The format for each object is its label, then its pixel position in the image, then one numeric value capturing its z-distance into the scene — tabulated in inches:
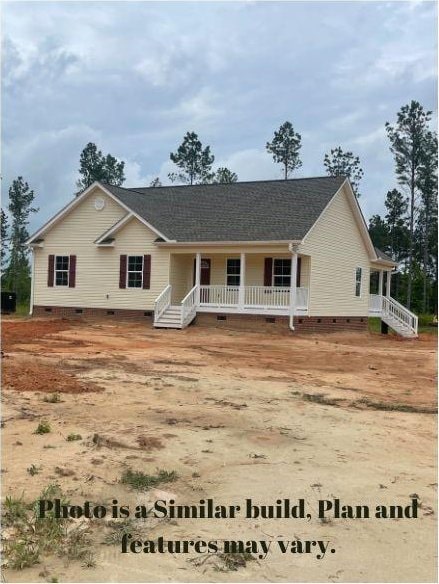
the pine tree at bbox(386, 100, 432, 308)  1721.2
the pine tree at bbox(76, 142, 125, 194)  2292.1
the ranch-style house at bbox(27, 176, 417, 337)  896.9
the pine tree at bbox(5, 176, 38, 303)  1947.6
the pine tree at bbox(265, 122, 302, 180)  2038.6
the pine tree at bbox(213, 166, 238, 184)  2123.5
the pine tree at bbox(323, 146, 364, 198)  2102.6
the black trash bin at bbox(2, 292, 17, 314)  1192.3
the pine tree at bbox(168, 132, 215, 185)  2169.0
